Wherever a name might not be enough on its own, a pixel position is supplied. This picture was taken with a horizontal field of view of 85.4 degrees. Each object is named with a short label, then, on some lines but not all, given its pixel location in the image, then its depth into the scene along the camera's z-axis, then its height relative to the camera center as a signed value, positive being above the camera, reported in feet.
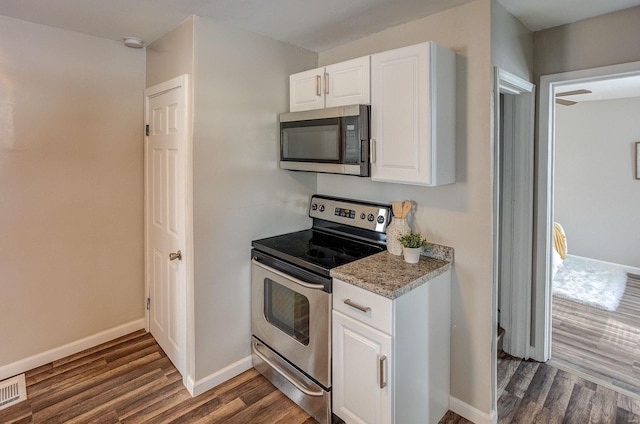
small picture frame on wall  14.38 +1.78
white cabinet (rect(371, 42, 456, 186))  5.74 +1.51
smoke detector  8.07 +3.74
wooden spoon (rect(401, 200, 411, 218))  6.95 -0.14
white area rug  12.14 -3.18
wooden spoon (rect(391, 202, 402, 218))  7.02 -0.16
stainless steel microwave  6.54 +1.24
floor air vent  6.91 -3.98
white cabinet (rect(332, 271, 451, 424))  5.38 -2.54
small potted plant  6.46 -0.87
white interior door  7.39 -0.36
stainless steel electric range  6.44 -1.89
